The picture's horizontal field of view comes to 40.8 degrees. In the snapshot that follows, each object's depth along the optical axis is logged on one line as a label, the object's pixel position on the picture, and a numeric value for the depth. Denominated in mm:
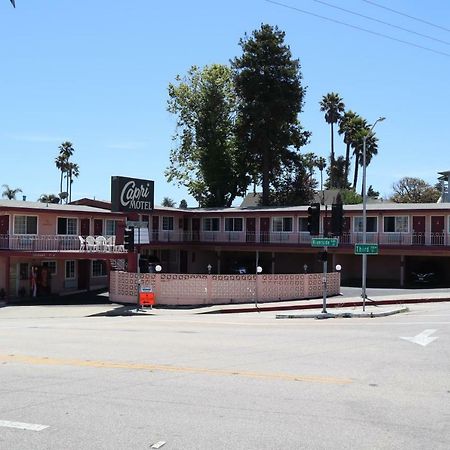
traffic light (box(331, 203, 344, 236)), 26469
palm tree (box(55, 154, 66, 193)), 104438
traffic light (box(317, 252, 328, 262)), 26828
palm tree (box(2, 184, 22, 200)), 93562
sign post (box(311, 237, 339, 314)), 26903
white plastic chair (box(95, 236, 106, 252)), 39969
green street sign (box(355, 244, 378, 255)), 28822
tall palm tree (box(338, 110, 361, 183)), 81562
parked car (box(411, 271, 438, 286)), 41500
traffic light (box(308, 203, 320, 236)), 25719
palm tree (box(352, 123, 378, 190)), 79562
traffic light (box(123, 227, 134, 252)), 31203
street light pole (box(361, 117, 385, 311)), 29995
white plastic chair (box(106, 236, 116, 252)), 39875
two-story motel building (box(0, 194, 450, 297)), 39603
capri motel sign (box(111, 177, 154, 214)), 38722
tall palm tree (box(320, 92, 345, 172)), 85812
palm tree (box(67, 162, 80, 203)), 105538
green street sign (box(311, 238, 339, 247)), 27062
